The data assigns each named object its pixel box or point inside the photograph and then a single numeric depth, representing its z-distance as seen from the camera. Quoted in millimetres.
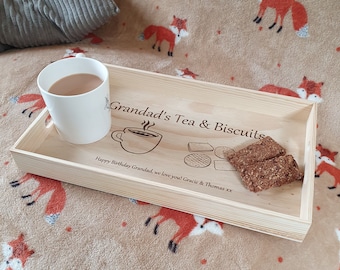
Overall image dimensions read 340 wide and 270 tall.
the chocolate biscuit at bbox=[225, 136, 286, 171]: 620
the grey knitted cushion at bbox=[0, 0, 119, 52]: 885
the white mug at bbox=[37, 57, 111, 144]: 597
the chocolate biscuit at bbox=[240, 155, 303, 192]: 584
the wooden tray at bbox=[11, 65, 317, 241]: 554
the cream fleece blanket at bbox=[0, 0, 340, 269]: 536
